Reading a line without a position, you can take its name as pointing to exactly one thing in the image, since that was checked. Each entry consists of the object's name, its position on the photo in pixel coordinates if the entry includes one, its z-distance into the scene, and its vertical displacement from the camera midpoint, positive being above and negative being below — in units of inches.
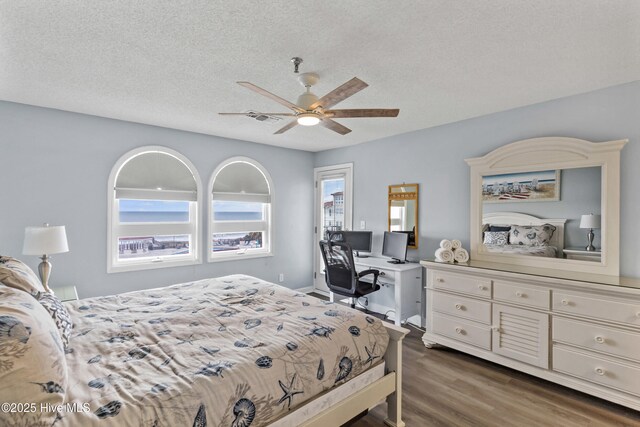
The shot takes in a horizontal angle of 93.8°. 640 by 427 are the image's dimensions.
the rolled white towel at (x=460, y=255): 126.1 -15.9
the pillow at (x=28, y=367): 38.3 -21.7
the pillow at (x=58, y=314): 62.2 -22.3
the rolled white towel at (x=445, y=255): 128.3 -16.3
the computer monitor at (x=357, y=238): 174.2 -13.3
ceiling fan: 79.4 +31.1
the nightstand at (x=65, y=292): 111.0 -31.0
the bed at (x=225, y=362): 47.8 -28.7
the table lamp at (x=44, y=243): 102.3 -11.0
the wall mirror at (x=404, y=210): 157.5 +3.6
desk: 140.9 -32.2
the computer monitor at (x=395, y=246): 153.0 -15.7
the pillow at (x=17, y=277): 63.7 -14.4
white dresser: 87.2 -35.5
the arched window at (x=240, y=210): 171.6 +2.6
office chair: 135.9 -26.6
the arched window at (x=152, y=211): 141.2 +1.4
